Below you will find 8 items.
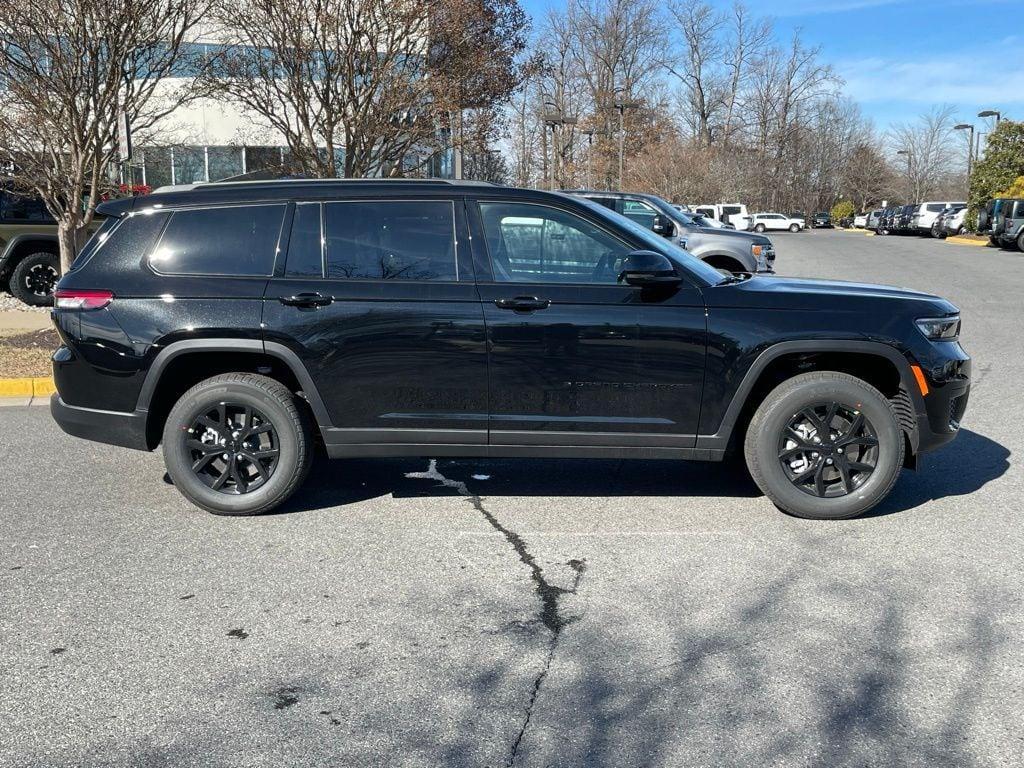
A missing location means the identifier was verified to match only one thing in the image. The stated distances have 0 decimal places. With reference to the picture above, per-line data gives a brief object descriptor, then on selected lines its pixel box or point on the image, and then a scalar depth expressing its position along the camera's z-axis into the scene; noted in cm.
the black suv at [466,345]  487
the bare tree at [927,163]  9238
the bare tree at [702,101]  7081
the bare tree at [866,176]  9000
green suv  1314
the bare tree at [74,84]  949
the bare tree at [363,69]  1366
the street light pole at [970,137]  5022
